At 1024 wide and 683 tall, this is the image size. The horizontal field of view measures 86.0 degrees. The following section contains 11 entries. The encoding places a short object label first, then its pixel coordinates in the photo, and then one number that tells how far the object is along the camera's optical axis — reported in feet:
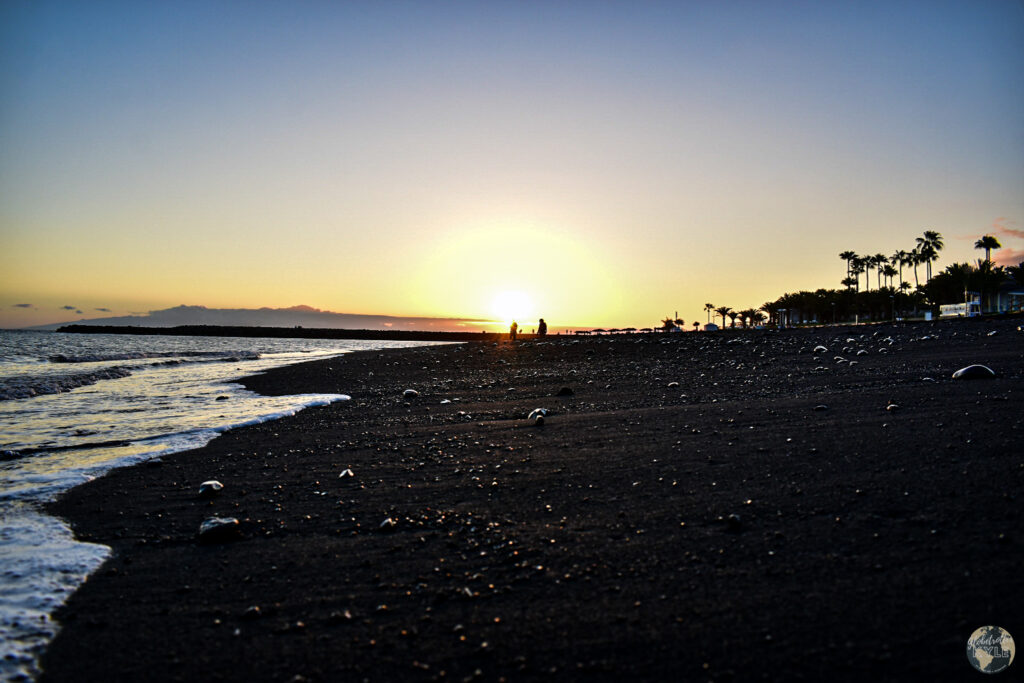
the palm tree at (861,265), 435.53
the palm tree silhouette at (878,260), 438.40
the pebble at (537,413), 29.68
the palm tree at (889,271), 438.81
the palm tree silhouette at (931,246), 382.22
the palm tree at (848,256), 436.35
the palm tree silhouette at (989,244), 335.06
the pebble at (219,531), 14.40
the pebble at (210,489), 18.62
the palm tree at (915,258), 394.50
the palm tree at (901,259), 414.00
